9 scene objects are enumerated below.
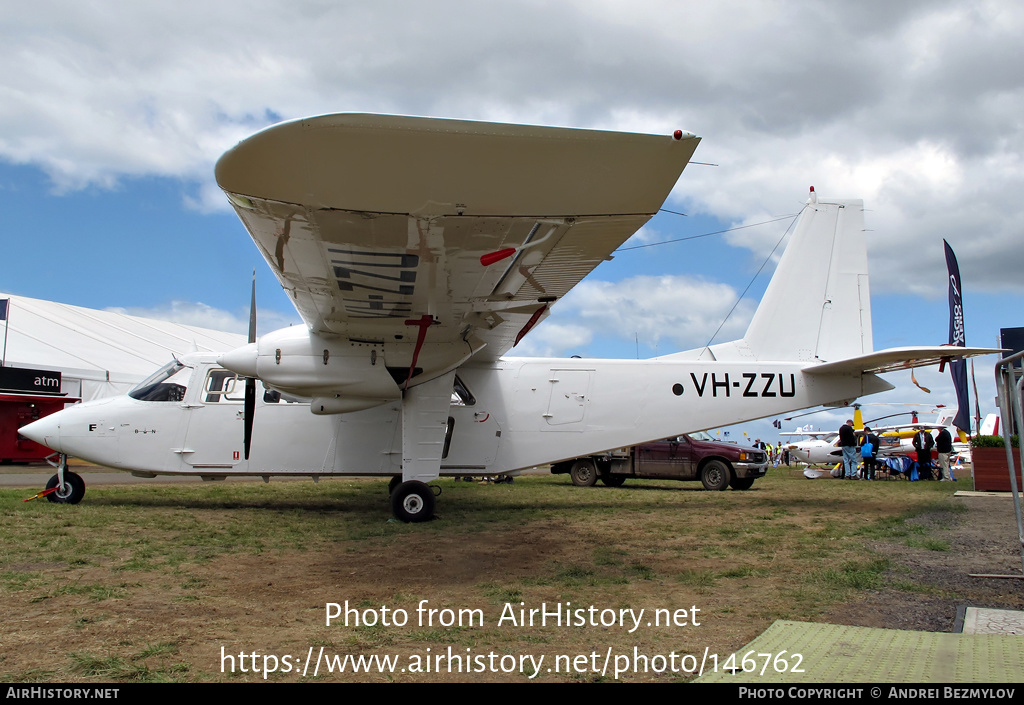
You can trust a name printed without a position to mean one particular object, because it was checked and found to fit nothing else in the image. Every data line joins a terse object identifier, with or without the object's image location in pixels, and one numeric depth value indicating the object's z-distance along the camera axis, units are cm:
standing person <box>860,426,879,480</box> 2095
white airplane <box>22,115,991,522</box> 394
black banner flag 1934
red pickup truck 1557
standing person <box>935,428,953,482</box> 2003
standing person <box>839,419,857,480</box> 2089
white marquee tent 2630
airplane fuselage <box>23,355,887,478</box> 1049
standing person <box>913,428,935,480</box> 2053
